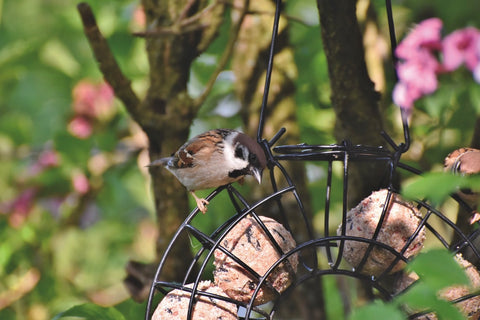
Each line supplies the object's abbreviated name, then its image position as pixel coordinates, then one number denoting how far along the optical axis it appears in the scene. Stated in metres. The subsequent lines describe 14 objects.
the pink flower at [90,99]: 4.81
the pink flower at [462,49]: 4.67
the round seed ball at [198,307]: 4.44
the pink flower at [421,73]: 4.66
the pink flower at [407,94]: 4.63
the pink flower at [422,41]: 4.68
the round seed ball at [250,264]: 4.45
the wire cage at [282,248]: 4.44
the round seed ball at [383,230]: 4.47
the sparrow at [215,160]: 4.53
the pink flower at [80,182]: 4.86
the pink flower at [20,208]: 4.85
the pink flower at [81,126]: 4.81
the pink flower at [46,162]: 4.85
